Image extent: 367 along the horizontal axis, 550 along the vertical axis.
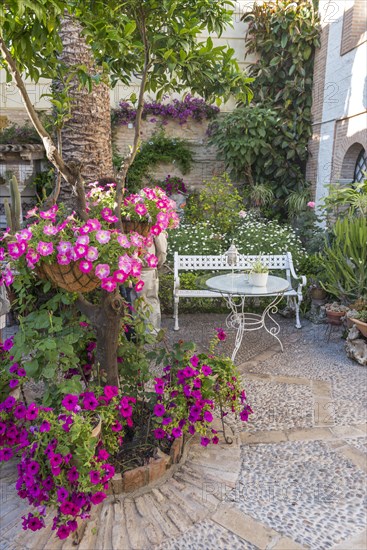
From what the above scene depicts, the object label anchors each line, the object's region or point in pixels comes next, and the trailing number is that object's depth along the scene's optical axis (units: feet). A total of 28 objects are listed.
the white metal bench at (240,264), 19.19
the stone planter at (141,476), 7.84
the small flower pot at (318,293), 19.98
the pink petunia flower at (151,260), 8.23
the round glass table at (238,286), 13.57
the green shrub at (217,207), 24.80
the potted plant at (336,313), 17.24
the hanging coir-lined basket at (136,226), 9.35
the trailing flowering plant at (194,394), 8.45
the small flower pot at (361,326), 14.77
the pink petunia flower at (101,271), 6.90
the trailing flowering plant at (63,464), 6.54
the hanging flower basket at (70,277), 7.14
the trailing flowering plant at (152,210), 9.00
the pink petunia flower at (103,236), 6.99
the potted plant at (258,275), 14.15
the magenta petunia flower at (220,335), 9.68
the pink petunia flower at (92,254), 6.86
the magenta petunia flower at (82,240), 6.82
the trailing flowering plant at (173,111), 29.53
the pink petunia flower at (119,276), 6.99
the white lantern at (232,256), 16.30
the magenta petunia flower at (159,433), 8.25
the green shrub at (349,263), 17.10
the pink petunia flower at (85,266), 6.91
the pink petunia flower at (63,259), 6.91
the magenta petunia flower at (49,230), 7.04
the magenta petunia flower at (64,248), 6.87
